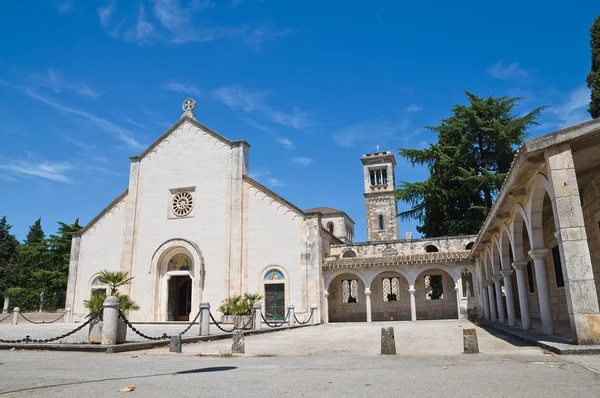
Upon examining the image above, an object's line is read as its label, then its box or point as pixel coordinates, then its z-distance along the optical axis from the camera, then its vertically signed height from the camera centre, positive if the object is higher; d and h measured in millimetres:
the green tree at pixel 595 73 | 24250 +11844
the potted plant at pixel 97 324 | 11172 -322
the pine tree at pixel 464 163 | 32938 +9936
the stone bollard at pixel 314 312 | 23897 -300
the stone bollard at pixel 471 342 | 8555 -699
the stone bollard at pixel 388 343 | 8938 -718
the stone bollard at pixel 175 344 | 10359 -764
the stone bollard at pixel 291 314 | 21438 -339
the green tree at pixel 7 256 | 45369 +5893
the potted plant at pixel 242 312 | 18516 -181
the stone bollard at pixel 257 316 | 18228 -339
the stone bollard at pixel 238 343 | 9883 -732
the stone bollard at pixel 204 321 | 14828 -398
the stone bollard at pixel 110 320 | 10812 -232
